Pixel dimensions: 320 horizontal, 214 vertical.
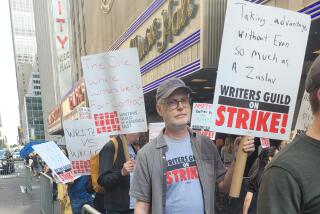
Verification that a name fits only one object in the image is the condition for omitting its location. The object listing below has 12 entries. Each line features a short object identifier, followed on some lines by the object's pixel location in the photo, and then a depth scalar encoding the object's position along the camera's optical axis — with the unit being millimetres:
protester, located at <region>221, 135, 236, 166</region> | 8838
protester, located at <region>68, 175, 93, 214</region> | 4973
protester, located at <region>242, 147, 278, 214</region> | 3520
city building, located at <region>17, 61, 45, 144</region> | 107062
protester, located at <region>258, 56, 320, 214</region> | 1268
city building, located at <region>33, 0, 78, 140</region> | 34906
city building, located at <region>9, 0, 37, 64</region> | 179875
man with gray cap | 2275
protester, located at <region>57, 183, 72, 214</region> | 5312
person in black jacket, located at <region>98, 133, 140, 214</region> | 3496
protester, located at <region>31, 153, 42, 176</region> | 20130
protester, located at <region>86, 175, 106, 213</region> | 4280
